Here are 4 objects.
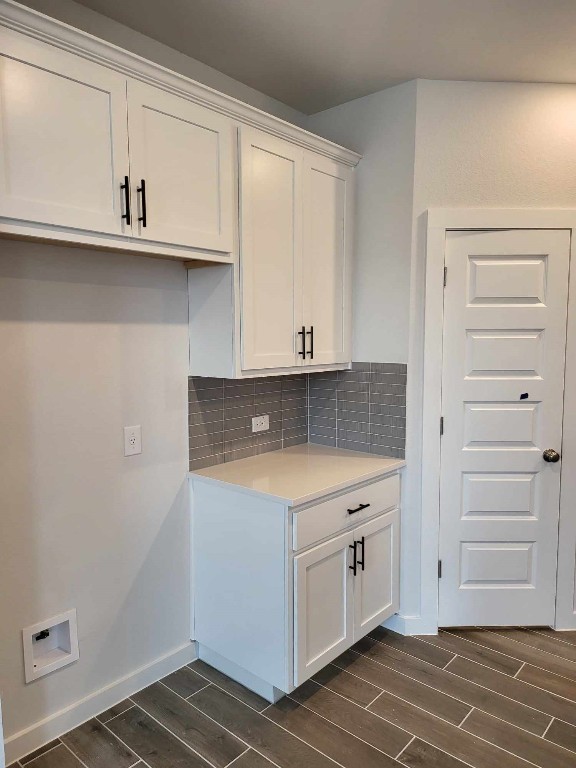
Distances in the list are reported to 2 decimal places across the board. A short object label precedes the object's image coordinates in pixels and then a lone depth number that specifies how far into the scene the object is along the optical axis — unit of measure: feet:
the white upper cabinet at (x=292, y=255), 7.38
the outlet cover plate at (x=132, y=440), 7.24
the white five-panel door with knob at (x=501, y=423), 8.48
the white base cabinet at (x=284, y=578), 6.91
